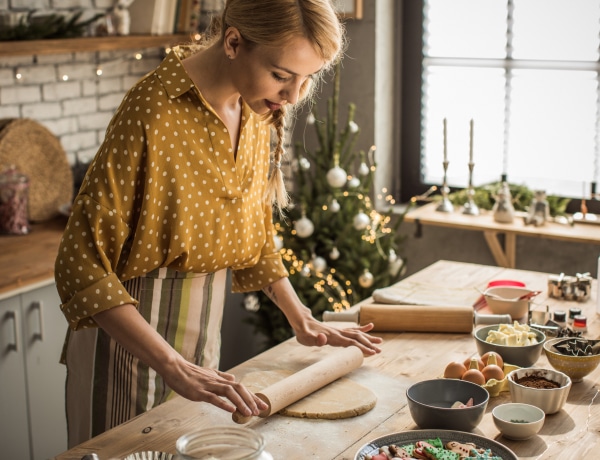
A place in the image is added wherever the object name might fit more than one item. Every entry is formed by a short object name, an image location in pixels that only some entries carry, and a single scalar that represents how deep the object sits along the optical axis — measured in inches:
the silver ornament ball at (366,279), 141.6
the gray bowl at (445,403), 62.4
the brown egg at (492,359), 73.2
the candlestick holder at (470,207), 143.3
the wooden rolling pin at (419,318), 86.0
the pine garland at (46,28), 127.1
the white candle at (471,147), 131.5
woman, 65.6
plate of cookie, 58.0
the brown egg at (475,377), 69.9
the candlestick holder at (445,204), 144.2
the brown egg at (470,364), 72.9
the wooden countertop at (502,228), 130.1
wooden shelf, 123.6
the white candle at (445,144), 134.3
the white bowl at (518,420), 62.2
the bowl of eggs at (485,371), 70.1
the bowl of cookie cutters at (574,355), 73.0
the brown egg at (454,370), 71.9
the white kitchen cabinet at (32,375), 118.6
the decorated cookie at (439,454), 57.3
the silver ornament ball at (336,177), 141.4
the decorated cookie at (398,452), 58.0
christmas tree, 146.3
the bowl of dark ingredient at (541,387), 66.4
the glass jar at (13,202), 133.2
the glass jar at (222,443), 55.1
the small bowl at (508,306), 90.0
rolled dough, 67.0
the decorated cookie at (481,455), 57.6
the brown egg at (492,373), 71.1
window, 146.6
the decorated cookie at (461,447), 58.6
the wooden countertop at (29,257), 115.9
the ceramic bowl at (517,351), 75.5
